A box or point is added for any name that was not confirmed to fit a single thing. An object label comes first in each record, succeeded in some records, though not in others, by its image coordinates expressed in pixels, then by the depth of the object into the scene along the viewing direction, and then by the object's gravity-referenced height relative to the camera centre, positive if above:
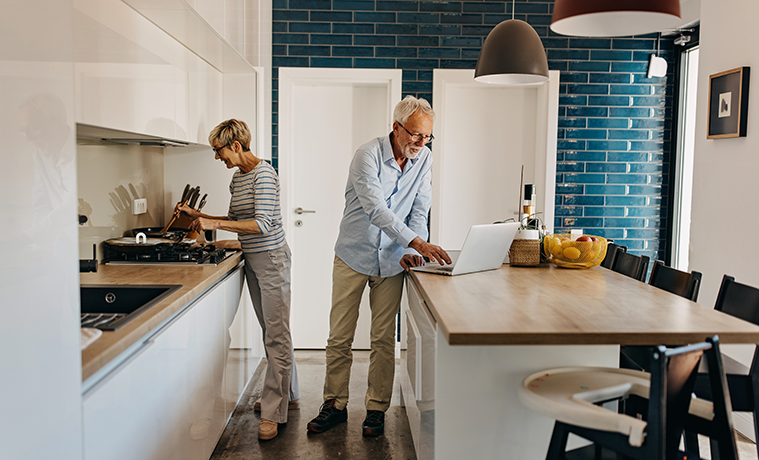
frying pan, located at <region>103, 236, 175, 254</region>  2.74 -0.31
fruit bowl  2.66 -0.29
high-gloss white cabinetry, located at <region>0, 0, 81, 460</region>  1.06 -0.11
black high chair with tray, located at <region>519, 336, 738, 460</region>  1.32 -0.54
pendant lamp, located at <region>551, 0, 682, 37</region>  1.77 +0.57
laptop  2.25 -0.26
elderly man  2.78 -0.38
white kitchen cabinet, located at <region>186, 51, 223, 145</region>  3.03 +0.48
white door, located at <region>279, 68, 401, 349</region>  4.29 +0.10
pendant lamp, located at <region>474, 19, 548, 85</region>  2.66 +0.63
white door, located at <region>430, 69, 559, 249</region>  4.29 +0.25
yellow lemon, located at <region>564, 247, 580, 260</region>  2.65 -0.30
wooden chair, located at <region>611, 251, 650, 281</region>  2.63 -0.37
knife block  3.47 -0.24
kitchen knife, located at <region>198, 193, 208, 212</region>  3.36 -0.11
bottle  2.76 -0.10
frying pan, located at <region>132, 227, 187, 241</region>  3.06 -0.28
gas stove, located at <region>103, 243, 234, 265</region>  2.77 -0.36
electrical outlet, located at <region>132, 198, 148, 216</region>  3.09 -0.13
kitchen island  1.52 -0.40
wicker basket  2.71 -0.31
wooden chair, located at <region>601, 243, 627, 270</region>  3.15 -0.38
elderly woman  2.78 -0.32
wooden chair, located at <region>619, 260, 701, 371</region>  2.15 -0.41
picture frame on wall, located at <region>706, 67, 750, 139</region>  2.95 +0.47
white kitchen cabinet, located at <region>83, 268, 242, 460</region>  1.45 -0.66
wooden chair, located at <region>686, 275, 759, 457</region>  1.97 -0.66
